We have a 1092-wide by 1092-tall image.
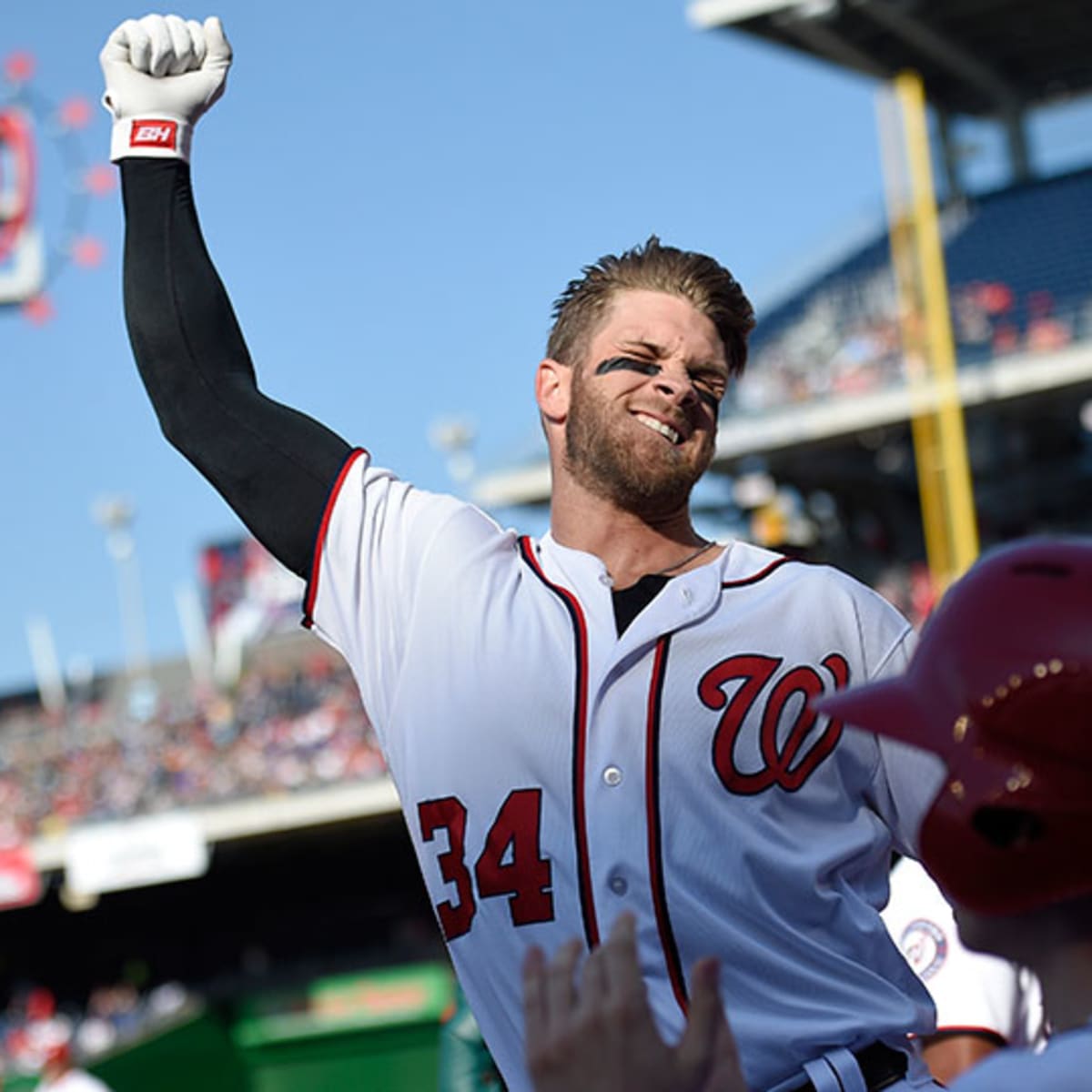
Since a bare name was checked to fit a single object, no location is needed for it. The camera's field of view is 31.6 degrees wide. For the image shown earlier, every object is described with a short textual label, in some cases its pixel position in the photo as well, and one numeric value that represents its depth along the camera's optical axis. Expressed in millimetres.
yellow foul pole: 18188
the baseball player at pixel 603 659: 2400
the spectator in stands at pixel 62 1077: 9133
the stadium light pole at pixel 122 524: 36500
